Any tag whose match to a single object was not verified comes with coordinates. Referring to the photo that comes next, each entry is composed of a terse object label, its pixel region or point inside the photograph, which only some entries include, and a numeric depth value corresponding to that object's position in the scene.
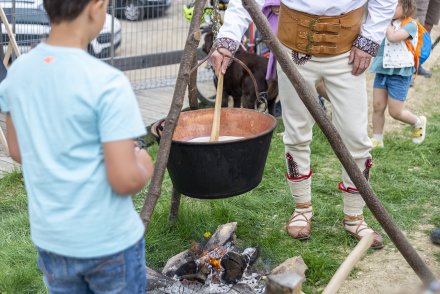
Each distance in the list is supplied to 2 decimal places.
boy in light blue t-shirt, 1.87
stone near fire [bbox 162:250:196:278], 3.51
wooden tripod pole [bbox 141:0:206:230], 3.01
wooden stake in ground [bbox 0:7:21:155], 5.11
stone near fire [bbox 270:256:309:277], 3.36
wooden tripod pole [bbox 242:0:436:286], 3.05
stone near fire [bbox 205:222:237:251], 3.75
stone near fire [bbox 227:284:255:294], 3.31
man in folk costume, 3.54
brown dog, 6.14
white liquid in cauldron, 3.49
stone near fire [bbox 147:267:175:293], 3.28
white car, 6.57
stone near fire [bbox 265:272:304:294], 2.29
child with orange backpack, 5.61
